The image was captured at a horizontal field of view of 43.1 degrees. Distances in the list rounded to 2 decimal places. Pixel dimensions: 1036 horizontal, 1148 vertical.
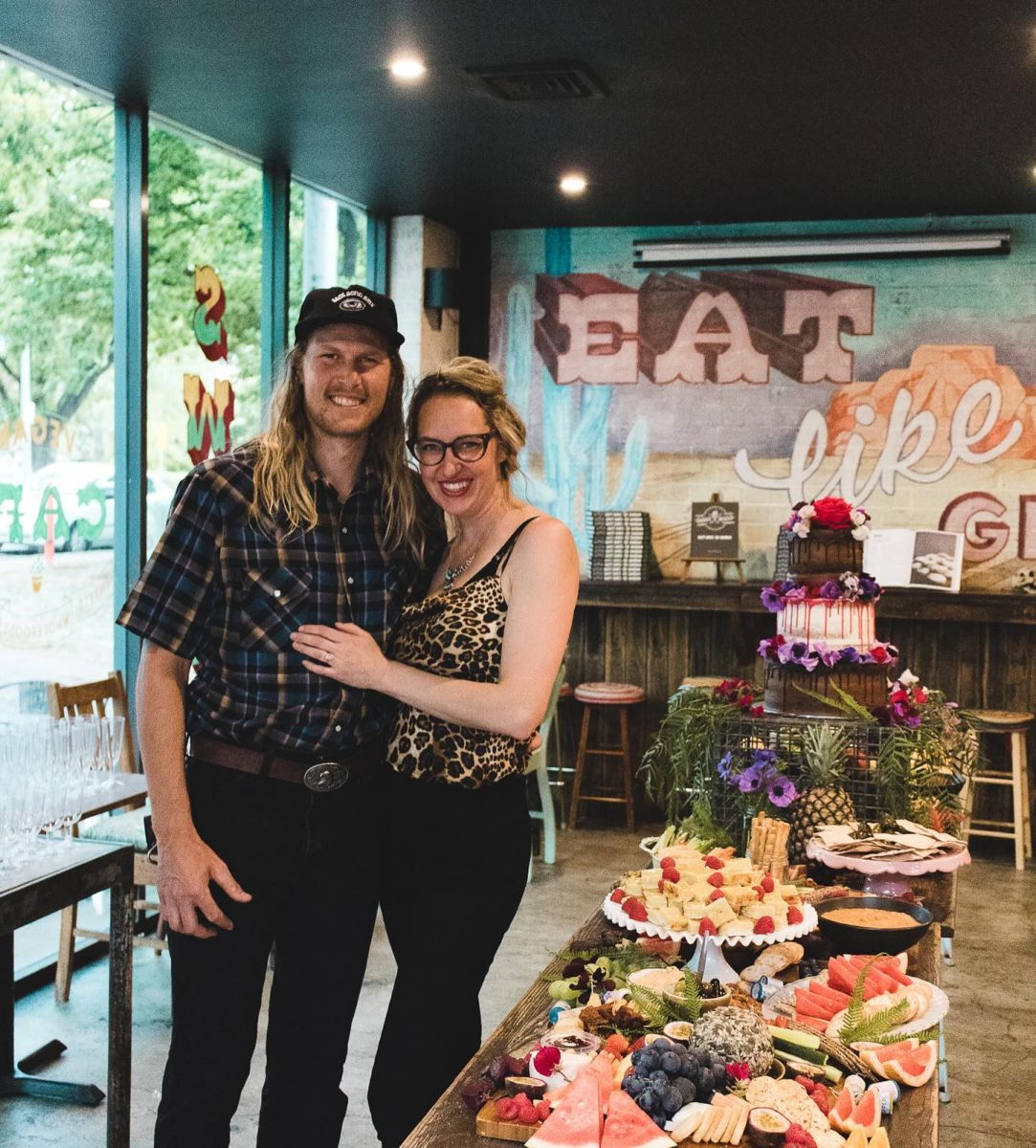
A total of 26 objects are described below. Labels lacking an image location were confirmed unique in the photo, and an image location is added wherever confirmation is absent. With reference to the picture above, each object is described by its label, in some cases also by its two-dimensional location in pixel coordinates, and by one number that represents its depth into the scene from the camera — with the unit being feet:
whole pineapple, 9.70
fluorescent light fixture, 20.43
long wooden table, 5.29
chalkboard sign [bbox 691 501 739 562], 21.66
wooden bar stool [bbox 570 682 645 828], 21.11
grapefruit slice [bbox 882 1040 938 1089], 5.79
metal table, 8.45
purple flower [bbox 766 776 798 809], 9.63
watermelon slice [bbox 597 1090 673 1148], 5.05
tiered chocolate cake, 10.69
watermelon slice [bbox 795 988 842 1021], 6.38
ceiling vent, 13.75
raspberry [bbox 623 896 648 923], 7.55
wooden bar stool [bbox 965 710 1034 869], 19.40
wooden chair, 12.99
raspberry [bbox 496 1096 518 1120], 5.29
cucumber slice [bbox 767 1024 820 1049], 5.86
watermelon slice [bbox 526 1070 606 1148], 5.08
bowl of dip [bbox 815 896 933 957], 7.38
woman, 6.89
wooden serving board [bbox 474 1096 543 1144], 5.24
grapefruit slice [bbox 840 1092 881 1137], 5.20
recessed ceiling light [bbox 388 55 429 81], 13.61
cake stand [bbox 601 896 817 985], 6.91
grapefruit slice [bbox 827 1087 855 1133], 5.24
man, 6.76
